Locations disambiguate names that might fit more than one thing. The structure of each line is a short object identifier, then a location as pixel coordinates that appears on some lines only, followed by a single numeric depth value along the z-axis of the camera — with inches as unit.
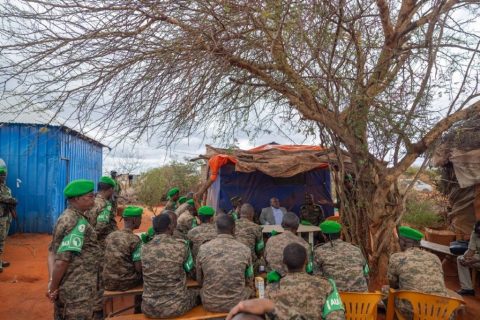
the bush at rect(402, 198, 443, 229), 477.4
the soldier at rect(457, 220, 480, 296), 241.4
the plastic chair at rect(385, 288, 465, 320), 139.0
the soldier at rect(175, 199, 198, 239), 277.1
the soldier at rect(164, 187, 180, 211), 353.4
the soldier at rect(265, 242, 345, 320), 108.2
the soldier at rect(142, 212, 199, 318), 152.7
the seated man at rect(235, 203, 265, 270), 233.0
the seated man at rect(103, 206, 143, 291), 178.7
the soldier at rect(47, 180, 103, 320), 137.0
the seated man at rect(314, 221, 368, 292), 158.6
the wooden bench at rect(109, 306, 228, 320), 153.2
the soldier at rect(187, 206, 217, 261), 210.7
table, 299.1
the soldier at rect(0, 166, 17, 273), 309.1
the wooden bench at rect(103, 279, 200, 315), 178.2
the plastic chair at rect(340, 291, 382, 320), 144.0
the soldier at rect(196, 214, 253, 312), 152.9
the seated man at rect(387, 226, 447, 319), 155.9
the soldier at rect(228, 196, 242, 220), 357.0
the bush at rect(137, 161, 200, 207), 709.9
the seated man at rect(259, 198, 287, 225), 371.6
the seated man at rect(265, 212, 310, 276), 182.7
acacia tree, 160.2
